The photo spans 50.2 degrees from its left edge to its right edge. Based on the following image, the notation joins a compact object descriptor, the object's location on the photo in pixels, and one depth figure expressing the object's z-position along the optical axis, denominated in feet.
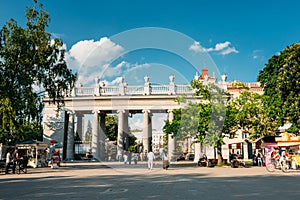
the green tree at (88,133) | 266.57
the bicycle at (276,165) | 86.58
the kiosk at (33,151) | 118.73
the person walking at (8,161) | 89.87
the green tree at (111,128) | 273.13
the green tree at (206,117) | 114.42
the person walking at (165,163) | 99.10
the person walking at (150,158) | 98.84
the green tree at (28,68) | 104.12
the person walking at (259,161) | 120.28
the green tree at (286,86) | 127.75
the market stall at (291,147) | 96.58
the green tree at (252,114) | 119.96
